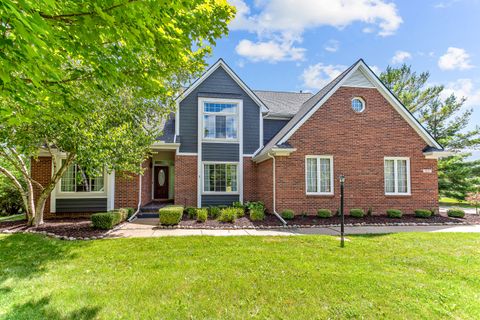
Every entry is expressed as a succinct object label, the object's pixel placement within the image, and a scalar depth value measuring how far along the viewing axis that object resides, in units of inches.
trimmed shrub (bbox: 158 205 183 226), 369.7
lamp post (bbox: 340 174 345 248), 266.8
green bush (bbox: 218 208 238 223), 405.1
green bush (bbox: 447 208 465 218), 463.6
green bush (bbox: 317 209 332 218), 429.1
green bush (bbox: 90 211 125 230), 342.6
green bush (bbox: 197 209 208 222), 405.7
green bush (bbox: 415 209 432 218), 448.5
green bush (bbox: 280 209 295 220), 415.6
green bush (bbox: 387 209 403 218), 442.6
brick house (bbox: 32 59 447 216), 456.4
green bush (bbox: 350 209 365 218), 436.4
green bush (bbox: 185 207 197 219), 436.5
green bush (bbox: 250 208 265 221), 417.4
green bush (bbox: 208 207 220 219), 448.8
